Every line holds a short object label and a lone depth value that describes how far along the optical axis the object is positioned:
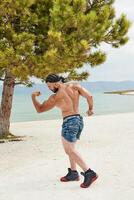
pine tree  13.80
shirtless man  8.19
